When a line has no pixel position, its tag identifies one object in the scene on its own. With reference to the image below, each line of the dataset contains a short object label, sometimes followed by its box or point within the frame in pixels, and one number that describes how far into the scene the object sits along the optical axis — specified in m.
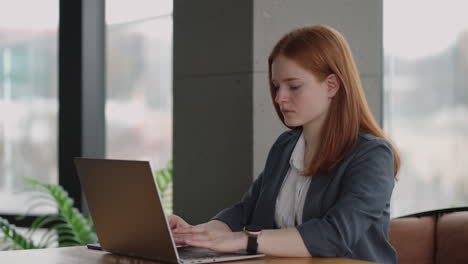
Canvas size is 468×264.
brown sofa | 2.84
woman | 2.33
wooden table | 2.22
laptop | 2.10
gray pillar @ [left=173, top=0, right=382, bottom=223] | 3.48
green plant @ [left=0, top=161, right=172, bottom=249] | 4.64
